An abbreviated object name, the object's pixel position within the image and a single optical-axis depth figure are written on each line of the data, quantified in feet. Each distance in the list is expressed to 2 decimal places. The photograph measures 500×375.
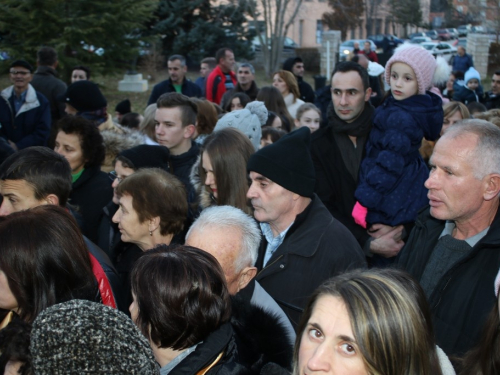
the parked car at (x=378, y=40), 112.66
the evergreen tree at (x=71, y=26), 57.26
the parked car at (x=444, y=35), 150.10
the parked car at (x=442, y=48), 107.14
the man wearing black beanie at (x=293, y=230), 10.68
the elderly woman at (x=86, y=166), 15.25
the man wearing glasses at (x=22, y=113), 25.57
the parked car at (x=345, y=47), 82.25
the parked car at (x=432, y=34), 148.97
